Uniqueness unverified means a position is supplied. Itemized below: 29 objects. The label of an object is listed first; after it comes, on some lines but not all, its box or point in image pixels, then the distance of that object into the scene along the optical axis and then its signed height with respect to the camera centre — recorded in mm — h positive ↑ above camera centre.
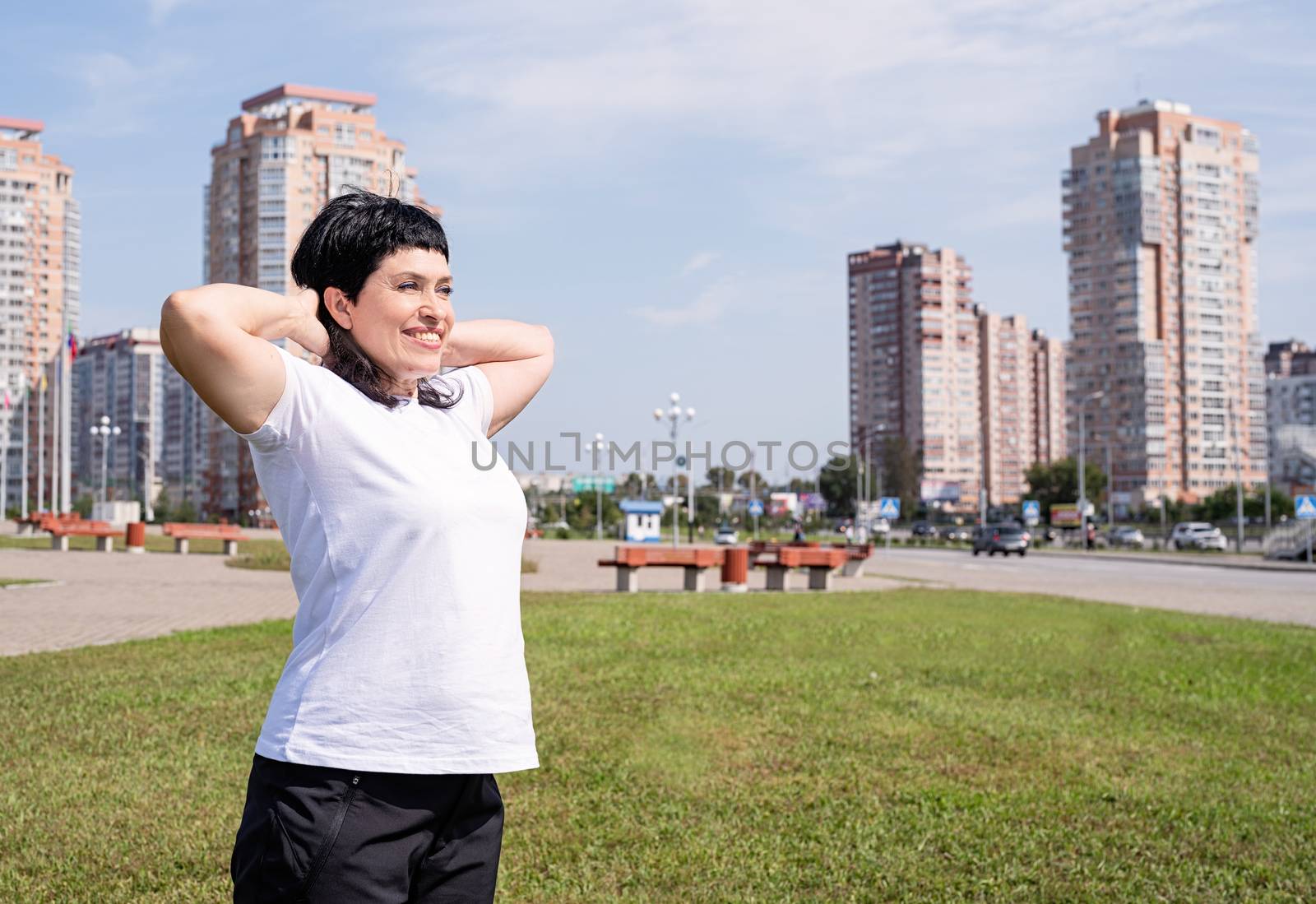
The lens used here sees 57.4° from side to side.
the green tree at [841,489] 98312 -84
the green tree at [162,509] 67750 -1244
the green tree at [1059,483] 81125 +387
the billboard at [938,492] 111062 -322
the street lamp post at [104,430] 56025 +2813
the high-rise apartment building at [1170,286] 94625 +16238
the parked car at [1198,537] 53562 -2208
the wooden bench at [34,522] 36656 -1067
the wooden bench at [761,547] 19673 -1060
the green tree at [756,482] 95594 +567
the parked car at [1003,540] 45059 -1957
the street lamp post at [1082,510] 58928 -1092
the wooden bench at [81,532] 26391 -957
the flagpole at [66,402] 35531 +2552
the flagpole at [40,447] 50650 +1843
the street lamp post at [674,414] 41062 +2633
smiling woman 1935 -192
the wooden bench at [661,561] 17188 -1057
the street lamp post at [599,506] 61438 -879
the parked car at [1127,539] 57803 -2475
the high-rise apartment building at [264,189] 72312 +18333
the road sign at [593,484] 68156 +249
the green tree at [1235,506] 74562 -1098
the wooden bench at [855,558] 23531 -1360
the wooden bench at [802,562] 18562 -1144
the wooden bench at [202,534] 26938 -1015
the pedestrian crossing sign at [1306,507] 34125 -525
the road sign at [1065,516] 72625 -1673
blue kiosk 48875 -1289
